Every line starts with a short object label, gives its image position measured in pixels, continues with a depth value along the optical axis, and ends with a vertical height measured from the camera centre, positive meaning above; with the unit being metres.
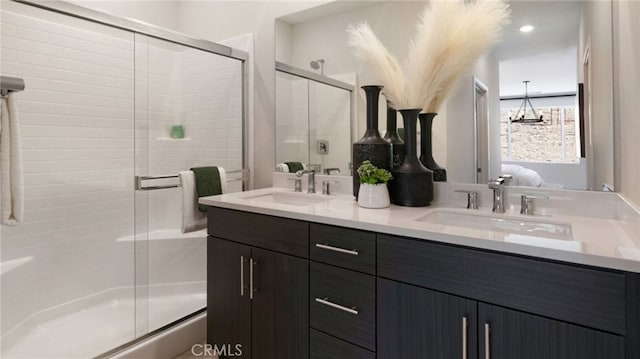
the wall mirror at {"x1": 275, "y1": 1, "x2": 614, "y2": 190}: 1.36 +0.31
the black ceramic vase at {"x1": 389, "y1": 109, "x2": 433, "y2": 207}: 1.53 +0.02
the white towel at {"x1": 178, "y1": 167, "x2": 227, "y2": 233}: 2.07 -0.13
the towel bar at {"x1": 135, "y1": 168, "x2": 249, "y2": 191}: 2.21 +0.00
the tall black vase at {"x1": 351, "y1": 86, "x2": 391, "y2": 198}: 1.60 +0.16
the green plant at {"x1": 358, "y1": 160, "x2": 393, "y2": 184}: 1.51 +0.03
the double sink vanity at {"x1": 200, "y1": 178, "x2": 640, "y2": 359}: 0.86 -0.30
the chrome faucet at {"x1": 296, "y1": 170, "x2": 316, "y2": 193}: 2.01 +0.01
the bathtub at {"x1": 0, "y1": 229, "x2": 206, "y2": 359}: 1.92 -0.77
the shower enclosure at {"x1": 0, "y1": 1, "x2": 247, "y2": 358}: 2.11 +0.12
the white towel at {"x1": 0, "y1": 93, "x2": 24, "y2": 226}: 1.33 +0.07
